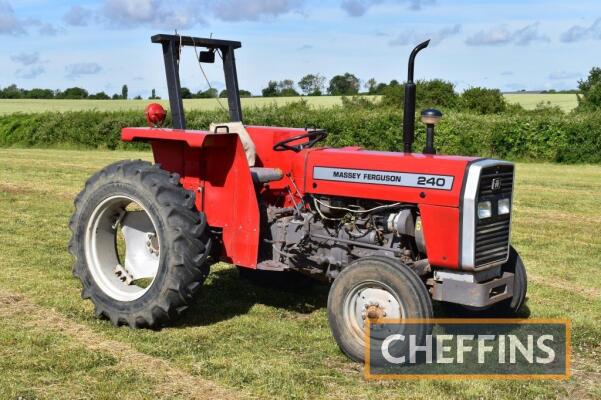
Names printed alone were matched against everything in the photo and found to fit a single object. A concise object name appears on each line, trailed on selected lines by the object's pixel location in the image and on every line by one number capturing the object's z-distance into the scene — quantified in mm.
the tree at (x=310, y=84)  54500
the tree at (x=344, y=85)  54762
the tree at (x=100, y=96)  61731
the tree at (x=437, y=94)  35594
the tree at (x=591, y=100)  31164
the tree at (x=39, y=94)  62562
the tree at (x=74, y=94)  62438
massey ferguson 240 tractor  4766
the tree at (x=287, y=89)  50312
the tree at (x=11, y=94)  62094
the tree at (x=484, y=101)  34594
